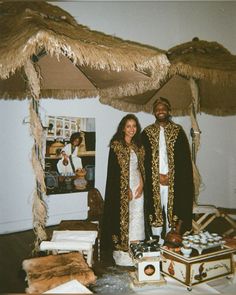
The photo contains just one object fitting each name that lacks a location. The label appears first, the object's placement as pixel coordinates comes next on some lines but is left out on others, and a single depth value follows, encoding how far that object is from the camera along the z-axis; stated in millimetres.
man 3803
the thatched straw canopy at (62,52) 2830
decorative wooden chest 2885
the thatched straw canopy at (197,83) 3701
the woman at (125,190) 3562
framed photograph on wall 4160
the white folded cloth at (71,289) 2734
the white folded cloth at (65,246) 3102
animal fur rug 2807
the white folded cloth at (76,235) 3282
